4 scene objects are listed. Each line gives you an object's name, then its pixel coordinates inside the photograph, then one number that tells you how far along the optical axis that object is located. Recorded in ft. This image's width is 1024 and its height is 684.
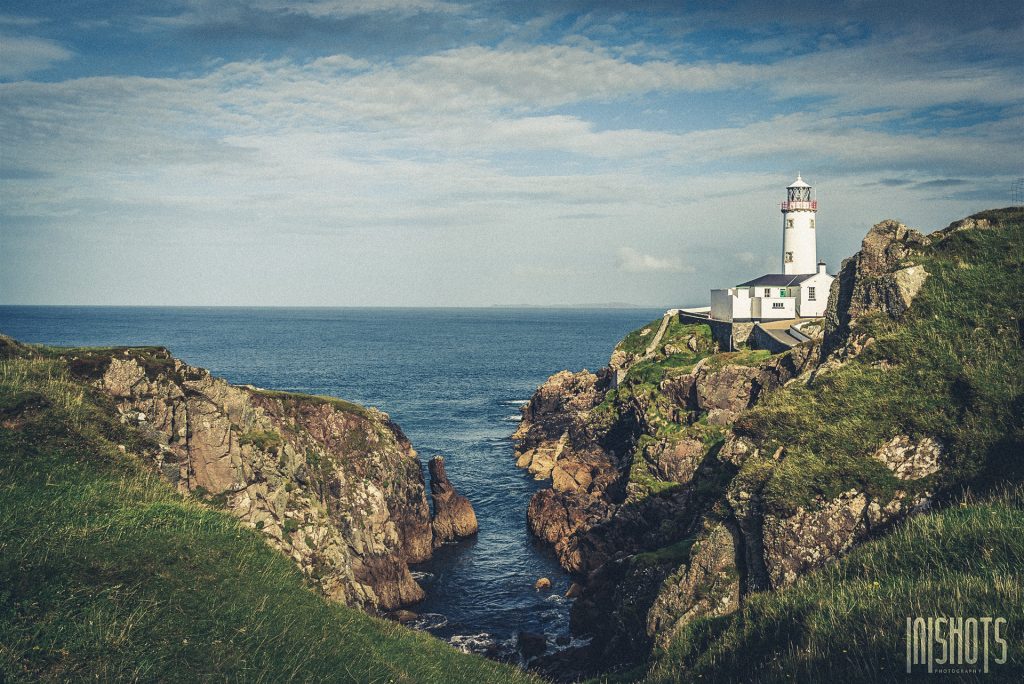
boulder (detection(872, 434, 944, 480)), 65.41
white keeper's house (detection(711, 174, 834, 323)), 224.74
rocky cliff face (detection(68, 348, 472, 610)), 91.35
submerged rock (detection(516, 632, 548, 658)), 112.47
